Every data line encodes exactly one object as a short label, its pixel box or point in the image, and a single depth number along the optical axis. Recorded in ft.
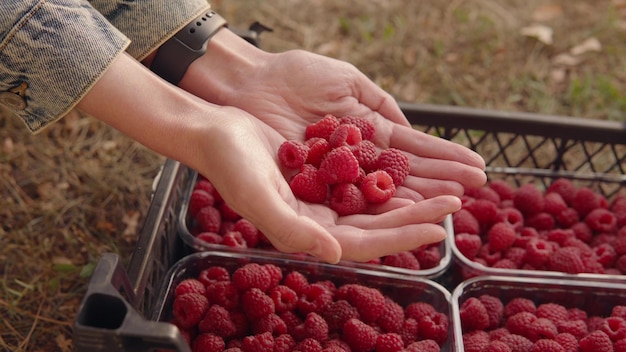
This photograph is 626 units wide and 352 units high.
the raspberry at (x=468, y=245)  2.41
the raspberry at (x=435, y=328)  2.21
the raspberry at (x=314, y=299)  2.23
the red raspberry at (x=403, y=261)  2.34
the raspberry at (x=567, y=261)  2.33
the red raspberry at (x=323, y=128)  2.28
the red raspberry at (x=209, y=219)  2.42
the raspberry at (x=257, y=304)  2.18
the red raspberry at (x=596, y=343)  2.17
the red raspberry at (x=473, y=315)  2.25
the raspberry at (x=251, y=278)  2.21
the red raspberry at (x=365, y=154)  2.25
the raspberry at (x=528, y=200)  2.55
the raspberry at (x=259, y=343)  2.12
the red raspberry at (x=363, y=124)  2.29
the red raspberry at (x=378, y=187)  2.14
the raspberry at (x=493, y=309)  2.29
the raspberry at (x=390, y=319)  2.23
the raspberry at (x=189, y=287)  2.21
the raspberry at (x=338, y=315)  2.21
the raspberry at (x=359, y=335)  2.17
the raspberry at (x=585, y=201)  2.55
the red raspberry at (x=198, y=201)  2.46
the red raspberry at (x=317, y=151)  2.22
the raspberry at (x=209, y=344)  2.14
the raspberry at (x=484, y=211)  2.50
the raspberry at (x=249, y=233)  2.39
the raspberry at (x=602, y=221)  2.50
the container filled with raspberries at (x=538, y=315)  2.20
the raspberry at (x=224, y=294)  2.21
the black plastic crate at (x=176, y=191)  1.83
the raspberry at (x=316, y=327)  2.16
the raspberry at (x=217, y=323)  2.17
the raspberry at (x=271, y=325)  2.17
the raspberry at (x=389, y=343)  2.17
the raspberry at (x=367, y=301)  2.21
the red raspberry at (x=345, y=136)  2.22
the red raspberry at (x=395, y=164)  2.20
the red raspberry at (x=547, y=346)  2.17
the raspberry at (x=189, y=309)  2.17
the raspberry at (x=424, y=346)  2.16
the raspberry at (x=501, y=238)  2.43
